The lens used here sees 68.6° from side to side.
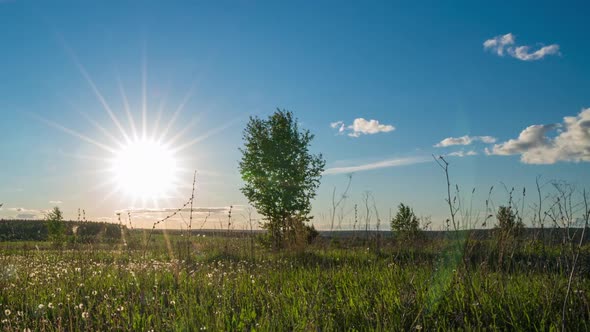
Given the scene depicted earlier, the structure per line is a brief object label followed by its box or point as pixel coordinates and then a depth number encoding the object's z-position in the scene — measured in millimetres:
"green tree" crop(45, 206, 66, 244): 32594
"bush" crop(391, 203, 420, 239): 29597
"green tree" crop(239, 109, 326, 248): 25531
